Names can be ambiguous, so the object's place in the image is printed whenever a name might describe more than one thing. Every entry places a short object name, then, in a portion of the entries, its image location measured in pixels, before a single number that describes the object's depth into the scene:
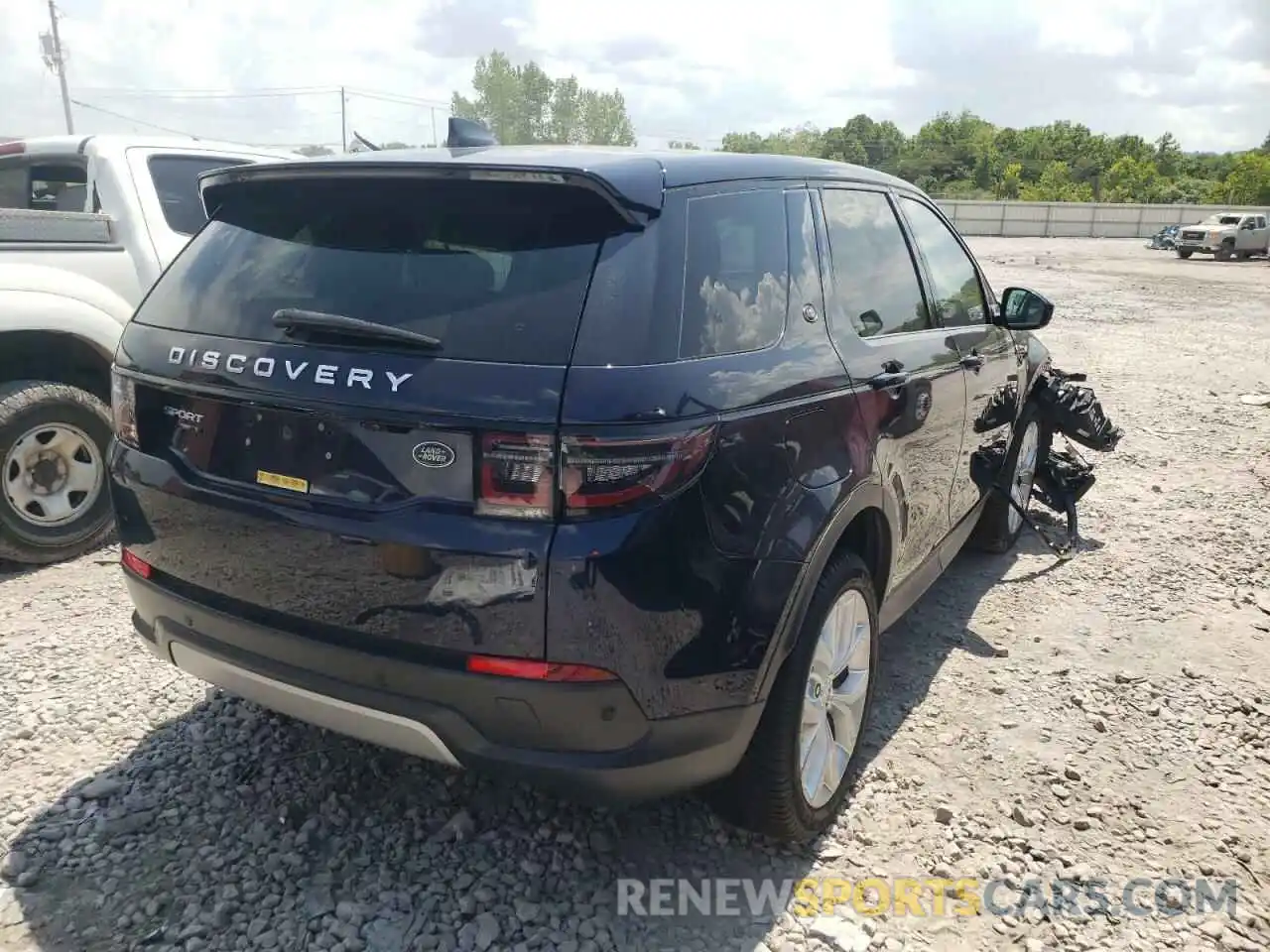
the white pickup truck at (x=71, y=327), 4.39
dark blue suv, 2.01
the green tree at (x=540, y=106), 89.50
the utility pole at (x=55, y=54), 65.44
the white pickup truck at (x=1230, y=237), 35.50
